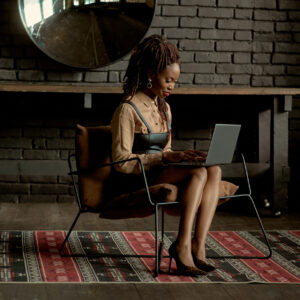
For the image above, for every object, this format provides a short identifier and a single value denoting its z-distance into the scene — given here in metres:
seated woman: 3.74
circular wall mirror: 6.13
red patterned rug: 3.71
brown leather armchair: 3.99
